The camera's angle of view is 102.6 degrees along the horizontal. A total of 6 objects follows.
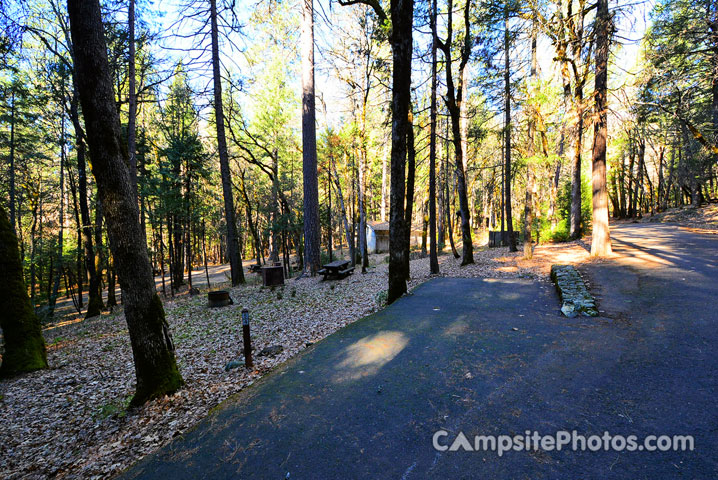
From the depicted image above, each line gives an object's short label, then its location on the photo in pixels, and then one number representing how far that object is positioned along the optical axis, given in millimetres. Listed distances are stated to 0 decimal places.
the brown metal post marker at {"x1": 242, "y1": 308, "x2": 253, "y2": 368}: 4650
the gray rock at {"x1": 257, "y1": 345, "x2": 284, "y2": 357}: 5341
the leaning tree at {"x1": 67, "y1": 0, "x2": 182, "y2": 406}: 3615
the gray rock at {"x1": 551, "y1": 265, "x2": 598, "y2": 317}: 5539
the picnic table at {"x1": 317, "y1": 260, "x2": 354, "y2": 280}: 12744
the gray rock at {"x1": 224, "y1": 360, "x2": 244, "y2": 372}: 4850
